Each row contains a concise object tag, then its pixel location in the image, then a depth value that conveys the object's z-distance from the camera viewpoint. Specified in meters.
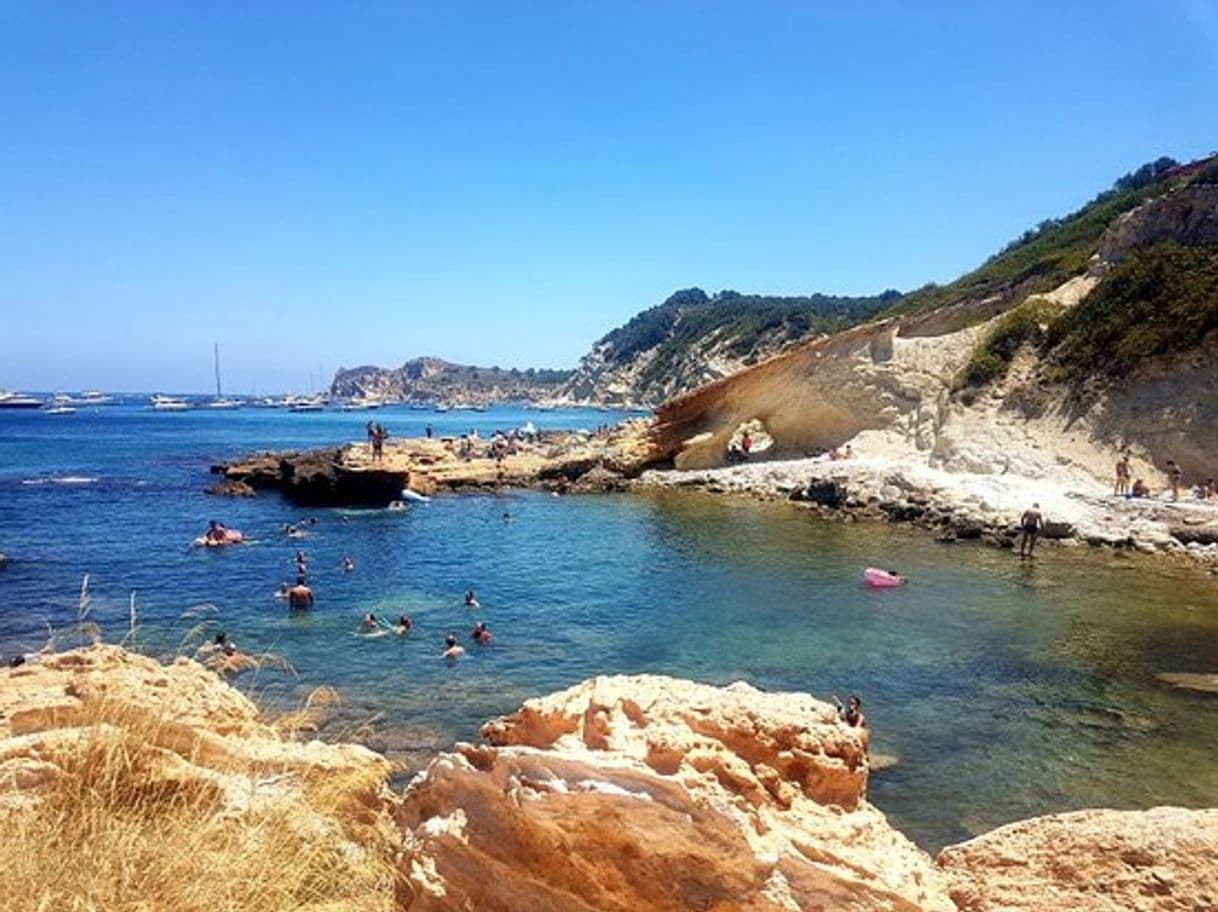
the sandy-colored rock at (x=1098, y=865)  4.02
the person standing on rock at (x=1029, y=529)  28.84
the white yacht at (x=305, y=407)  191.60
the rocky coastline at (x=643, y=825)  3.74
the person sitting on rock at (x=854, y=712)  13.35
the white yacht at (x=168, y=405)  170.88
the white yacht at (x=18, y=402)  162.62
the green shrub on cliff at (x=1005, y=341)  40.25
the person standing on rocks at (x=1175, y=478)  31.20
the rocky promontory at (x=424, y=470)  41.66
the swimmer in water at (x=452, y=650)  19.13
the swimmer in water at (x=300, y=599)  23.14
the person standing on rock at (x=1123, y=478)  32.44
